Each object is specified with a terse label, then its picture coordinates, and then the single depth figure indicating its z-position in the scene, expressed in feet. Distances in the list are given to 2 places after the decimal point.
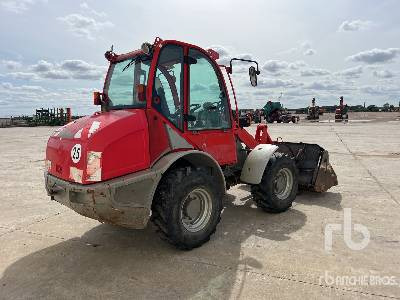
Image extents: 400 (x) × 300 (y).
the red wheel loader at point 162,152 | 11.74
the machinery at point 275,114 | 128.06
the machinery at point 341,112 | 130.11
